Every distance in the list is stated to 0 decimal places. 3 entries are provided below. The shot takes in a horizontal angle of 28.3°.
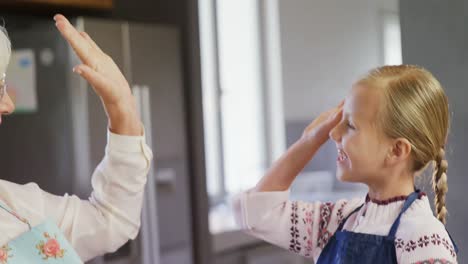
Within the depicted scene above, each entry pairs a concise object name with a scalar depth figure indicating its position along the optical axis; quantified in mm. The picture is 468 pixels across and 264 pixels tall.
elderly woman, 1441
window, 4540
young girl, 1449
